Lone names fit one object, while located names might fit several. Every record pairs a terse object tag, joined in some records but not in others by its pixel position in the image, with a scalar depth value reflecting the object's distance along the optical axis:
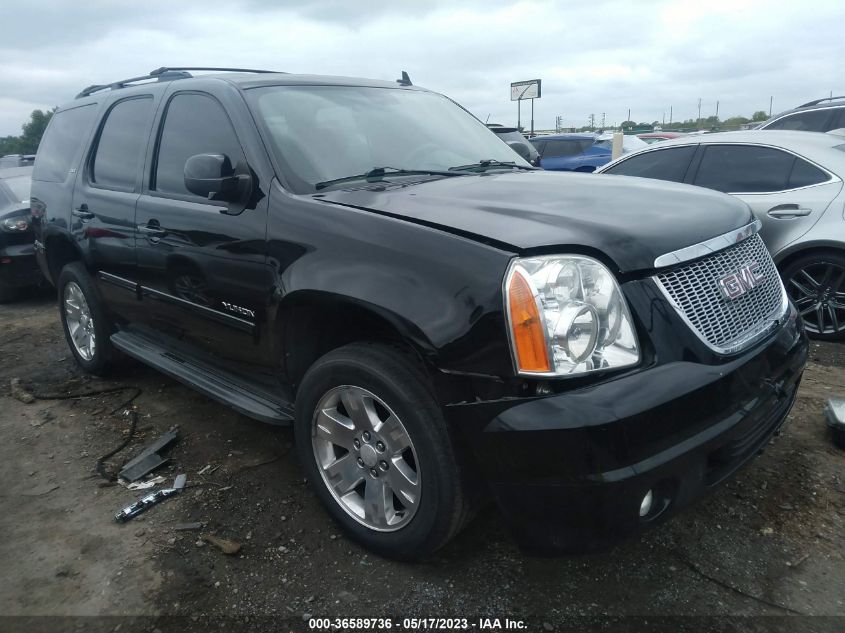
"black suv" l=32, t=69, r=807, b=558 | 1.89
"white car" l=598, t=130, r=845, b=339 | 4.56
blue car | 14.09
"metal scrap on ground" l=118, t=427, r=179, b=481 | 3.23
